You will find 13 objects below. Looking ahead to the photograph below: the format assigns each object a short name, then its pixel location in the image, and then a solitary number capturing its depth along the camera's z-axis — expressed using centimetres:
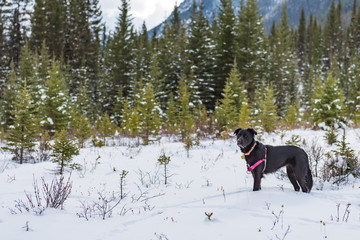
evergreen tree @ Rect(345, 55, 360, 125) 2251
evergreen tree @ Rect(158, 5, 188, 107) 2752
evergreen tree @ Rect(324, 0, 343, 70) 5894
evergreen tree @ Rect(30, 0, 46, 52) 3219
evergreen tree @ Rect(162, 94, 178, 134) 1588
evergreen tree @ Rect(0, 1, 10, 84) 2752
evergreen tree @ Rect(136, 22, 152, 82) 2920
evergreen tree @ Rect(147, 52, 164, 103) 2353
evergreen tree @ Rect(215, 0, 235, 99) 2434
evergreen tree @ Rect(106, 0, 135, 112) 2925
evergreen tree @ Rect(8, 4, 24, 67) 3067
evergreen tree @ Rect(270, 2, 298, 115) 3150
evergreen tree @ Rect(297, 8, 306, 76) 6685
